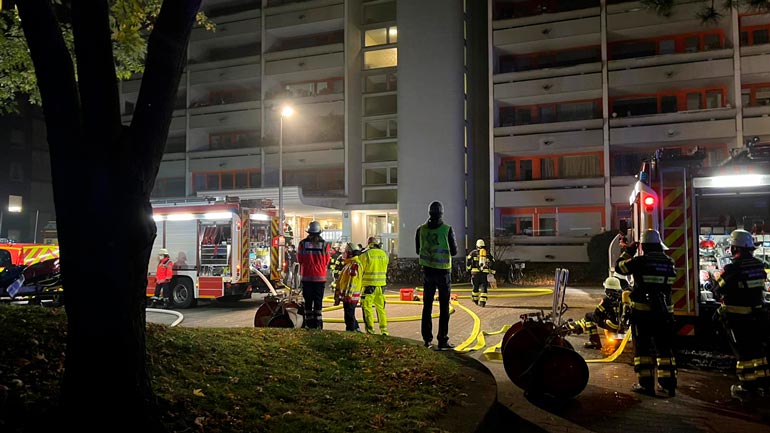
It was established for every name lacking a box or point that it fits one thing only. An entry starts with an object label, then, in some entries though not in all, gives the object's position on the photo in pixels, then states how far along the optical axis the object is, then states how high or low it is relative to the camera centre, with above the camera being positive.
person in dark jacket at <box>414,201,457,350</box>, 7.58 -0.55
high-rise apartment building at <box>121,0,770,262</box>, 25.14 +6.51
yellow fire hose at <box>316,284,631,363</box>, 7.45 -1.79
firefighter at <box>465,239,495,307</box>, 13.17 -1.03
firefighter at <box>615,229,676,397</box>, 5.72 -0.93
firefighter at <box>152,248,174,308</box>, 13.77 -1.22
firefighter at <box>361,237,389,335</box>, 8.35 -0.81
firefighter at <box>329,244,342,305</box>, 14.74 -0.91
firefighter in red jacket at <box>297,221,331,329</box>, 8.36 -0.73
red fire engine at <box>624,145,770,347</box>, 6.69 +0.36
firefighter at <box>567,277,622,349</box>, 7.84 -1.28
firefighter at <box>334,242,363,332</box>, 8.30 -0.85
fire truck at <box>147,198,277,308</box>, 13.88 -0.46
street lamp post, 15.77 -0.58
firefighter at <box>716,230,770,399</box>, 5.56 -0.92
